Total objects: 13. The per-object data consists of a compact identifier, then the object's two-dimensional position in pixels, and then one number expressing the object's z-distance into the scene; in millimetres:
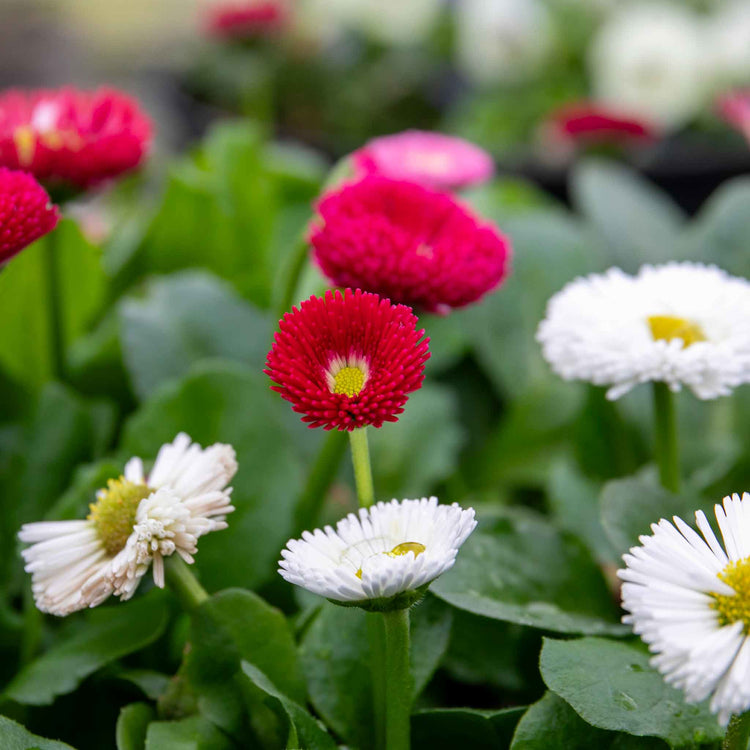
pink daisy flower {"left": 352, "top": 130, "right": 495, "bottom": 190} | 601
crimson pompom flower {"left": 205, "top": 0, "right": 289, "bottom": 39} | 1521
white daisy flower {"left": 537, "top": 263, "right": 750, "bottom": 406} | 488
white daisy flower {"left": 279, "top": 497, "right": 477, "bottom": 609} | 438
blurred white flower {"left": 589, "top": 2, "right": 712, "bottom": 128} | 1585
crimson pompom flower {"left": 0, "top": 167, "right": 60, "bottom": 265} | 469
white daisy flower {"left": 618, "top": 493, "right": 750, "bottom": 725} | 424
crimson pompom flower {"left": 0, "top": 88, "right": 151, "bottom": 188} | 535
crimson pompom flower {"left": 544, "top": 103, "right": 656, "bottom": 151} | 865
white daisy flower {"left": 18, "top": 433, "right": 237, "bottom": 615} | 460
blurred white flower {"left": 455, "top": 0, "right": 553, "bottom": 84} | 1711
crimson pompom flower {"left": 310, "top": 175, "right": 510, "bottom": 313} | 485
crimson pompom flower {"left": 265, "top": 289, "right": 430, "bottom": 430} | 448
